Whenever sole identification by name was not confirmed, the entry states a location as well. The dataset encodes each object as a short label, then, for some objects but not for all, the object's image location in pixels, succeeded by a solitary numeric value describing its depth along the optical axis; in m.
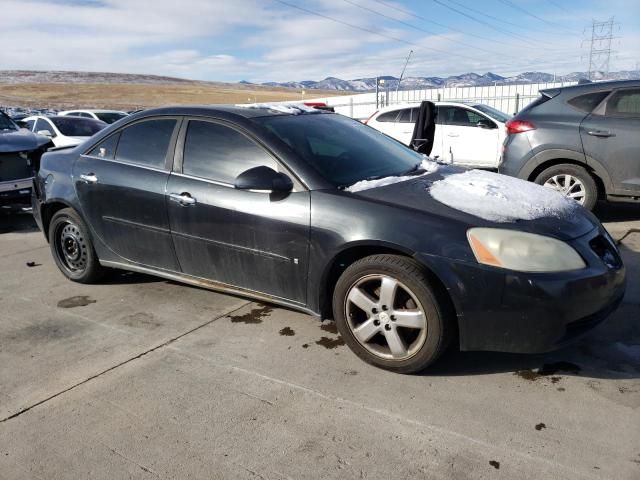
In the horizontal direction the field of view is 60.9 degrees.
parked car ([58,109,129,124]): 16.64
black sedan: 2.80
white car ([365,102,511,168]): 10.49
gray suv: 5.89
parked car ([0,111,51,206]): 7.36
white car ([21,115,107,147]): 12.12
